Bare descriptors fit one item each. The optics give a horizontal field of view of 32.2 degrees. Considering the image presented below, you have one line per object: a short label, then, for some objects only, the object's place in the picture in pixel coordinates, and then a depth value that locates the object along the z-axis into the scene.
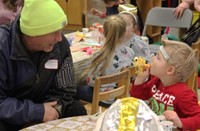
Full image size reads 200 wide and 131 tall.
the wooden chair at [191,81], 2.38
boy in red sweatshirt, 1.76
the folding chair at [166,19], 4.15
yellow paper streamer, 0.92
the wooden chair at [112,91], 2.05
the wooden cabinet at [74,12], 6.54
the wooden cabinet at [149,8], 6.10
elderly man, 1.94
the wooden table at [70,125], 1.69
